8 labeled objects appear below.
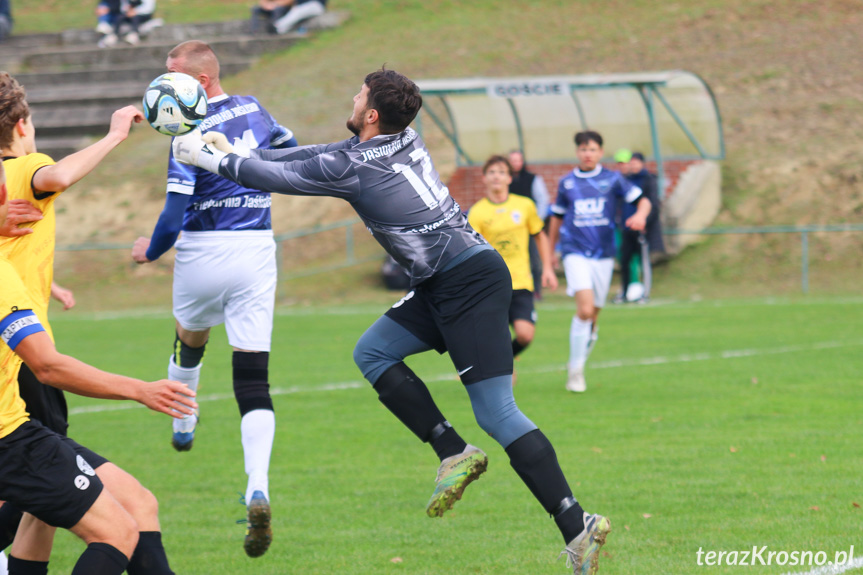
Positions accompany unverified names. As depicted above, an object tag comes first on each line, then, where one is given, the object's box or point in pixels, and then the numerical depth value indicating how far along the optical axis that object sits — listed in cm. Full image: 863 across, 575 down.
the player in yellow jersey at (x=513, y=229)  1930
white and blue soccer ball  941
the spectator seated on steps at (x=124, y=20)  6637
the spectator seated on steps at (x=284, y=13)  6656
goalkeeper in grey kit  905
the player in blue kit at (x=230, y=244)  1106
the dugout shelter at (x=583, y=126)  4312
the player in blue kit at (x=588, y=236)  1994
